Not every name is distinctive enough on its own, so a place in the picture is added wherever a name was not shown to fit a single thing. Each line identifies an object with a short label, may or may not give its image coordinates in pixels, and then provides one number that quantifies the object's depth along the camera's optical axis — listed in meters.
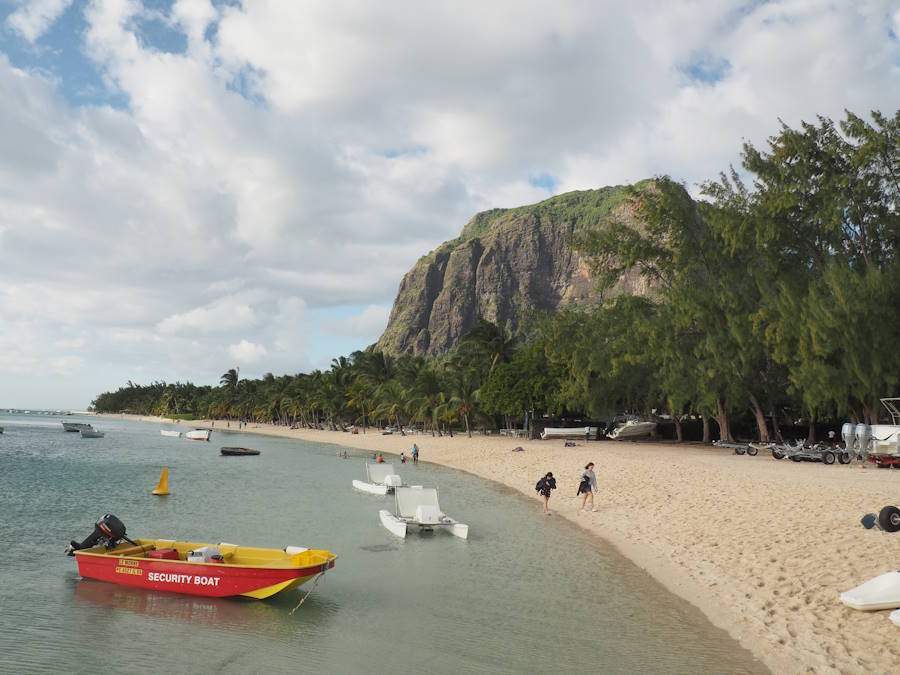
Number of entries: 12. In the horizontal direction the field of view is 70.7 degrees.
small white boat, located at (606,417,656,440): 62.75
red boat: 13.66
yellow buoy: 34.36
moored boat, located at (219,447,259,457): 66.25
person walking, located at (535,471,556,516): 24.83
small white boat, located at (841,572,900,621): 10.99
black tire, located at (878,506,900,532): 15.30
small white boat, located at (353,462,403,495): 34.09
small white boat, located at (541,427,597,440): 64.12
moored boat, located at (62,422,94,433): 122.94
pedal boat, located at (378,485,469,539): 21.77
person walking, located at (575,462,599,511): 24.92
